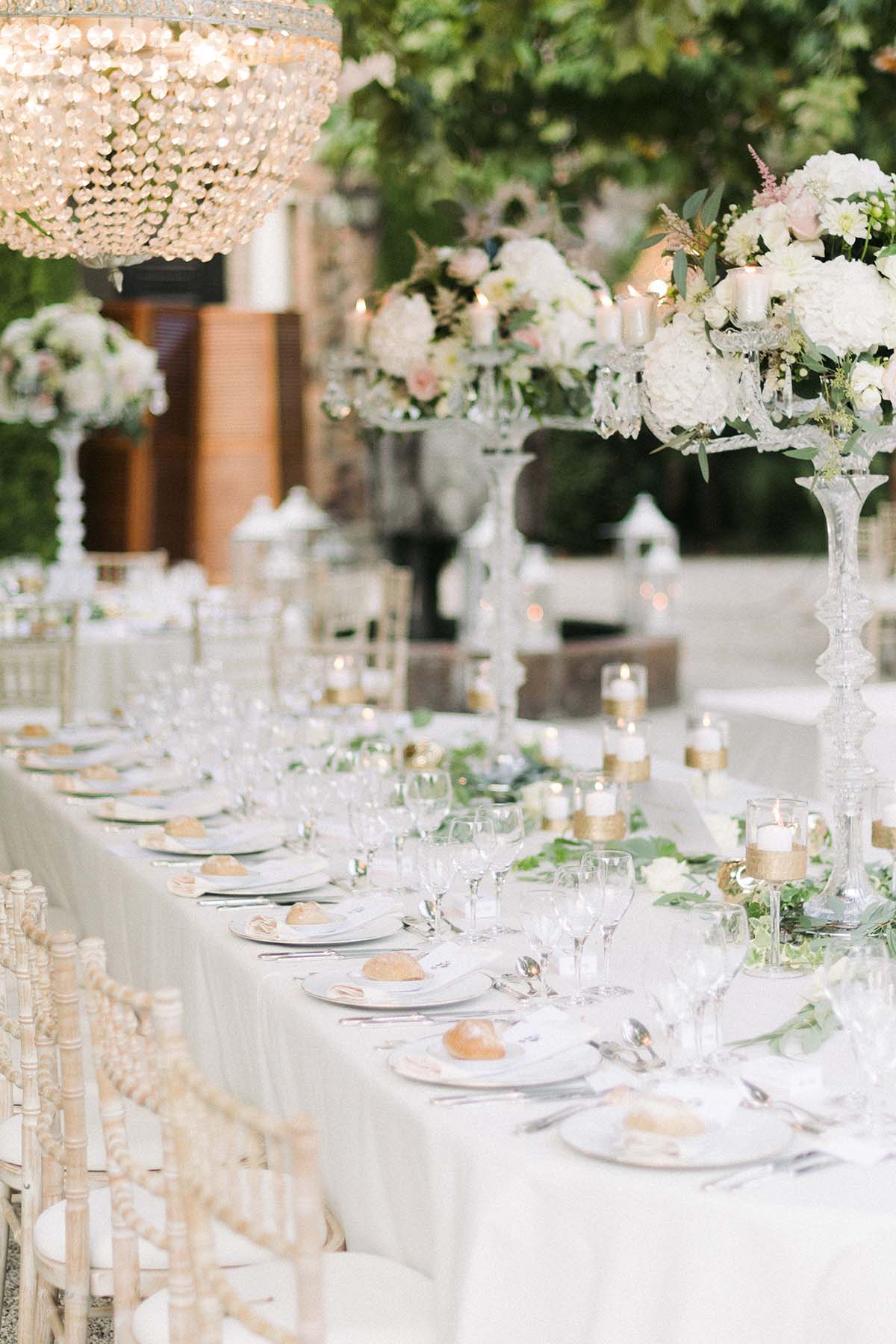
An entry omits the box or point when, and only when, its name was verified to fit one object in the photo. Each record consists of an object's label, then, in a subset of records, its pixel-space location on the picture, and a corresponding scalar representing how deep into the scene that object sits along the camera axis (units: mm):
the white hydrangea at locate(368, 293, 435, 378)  3957
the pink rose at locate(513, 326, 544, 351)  3918
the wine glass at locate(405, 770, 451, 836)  2984
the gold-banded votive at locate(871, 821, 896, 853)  2930
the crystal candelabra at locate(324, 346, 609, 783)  4066
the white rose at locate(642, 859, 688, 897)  2922
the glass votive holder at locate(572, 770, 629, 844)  3131
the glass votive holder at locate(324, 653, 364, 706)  4617
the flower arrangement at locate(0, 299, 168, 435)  7551
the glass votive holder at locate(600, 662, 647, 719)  3941
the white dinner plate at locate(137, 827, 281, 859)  3170
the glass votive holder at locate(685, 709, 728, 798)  3557
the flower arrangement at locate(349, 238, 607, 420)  3951
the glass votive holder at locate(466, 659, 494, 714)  4625
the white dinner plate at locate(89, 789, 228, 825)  3498
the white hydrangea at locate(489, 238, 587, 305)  3949
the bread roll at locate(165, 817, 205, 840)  3275
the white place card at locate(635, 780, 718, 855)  3262
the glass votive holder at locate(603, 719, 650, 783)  3547
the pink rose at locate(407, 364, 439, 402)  3990
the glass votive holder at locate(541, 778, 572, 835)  3439
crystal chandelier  3176
